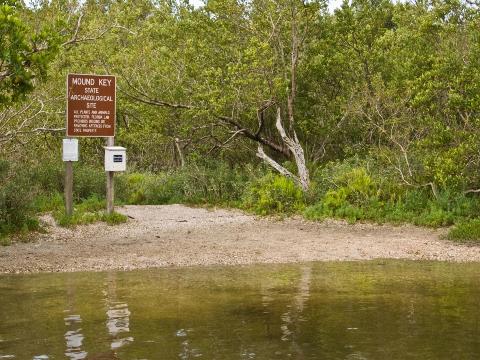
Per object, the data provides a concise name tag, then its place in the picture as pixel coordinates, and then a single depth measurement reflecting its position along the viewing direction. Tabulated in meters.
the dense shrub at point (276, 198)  18.38
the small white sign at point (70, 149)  17.03
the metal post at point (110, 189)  17.49
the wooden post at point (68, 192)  16.88
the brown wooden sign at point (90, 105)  17.17
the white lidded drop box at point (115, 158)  17.56
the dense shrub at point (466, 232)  14.52
